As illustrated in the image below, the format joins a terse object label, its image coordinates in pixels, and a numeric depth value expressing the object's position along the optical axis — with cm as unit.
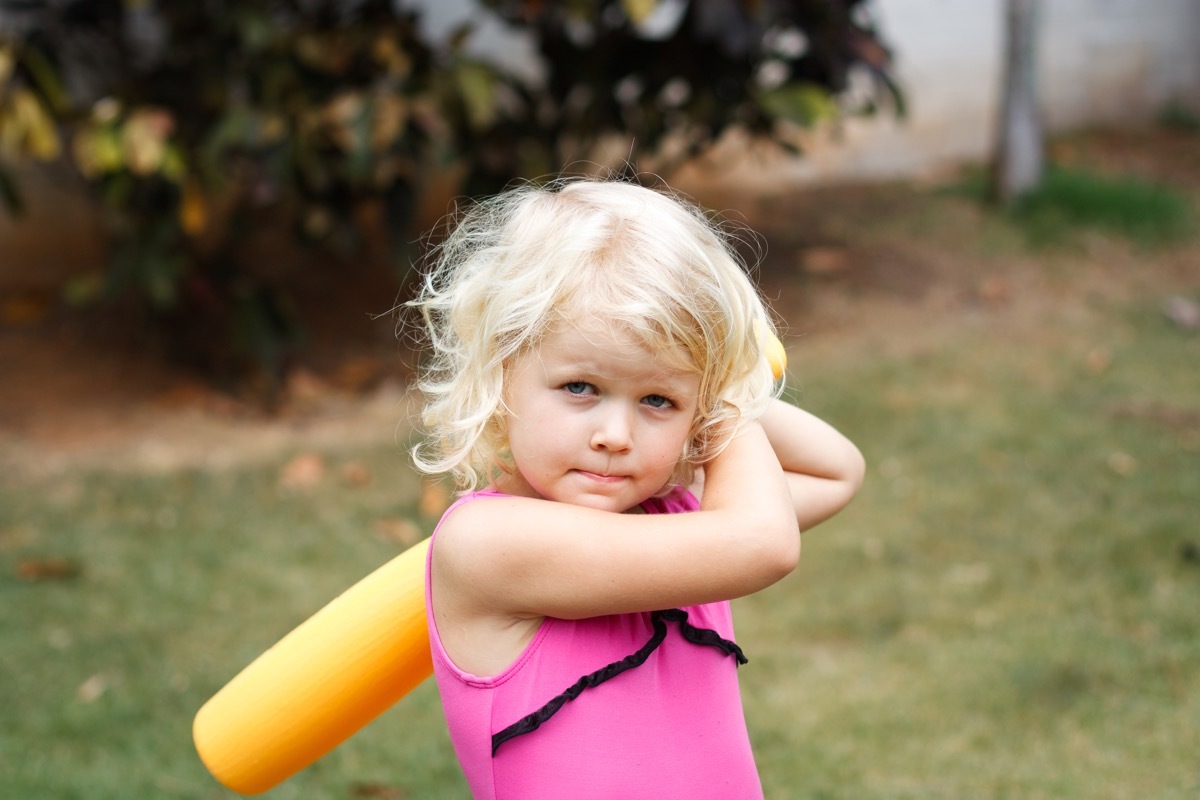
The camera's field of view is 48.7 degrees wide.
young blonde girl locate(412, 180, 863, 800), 134
